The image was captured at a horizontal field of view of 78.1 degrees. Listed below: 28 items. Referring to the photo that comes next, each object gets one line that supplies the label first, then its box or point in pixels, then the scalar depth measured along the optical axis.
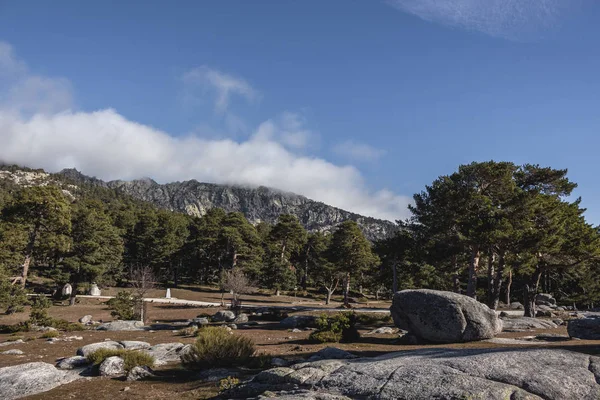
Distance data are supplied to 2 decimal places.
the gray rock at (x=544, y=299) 54.09
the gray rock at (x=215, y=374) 11.99
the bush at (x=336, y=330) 20.59
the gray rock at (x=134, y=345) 18.14
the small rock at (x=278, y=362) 13.52
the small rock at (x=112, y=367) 13.20
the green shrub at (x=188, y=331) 24.96
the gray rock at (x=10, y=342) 21.99
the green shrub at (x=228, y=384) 9.85
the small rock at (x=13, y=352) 18.45
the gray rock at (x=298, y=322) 29.31
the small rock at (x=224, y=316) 34.19
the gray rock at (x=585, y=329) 19.58
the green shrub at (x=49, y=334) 24.70
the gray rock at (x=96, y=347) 16.24
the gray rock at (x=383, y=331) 24.39
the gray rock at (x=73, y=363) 14.53
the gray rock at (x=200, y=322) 30.67
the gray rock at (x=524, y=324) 25.18
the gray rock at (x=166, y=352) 15.64
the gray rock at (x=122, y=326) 28.39
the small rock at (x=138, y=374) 12.48
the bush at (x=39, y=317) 30.22
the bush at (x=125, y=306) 33.53
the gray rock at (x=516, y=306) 47.57
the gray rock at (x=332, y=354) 13.05
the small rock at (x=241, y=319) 32.75
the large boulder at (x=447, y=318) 19.42
